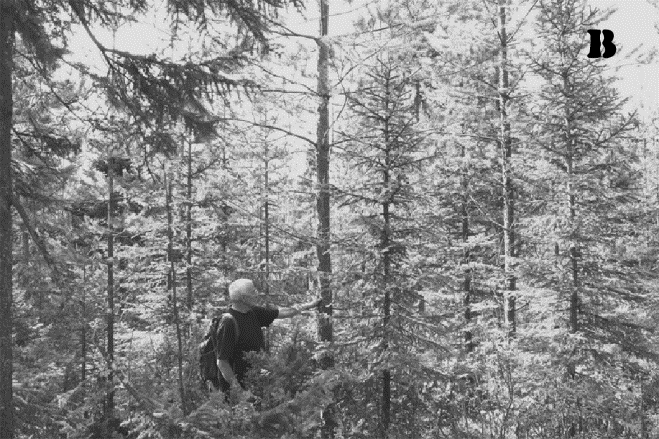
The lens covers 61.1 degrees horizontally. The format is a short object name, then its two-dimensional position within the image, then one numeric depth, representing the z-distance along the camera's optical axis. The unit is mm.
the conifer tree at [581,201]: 10250
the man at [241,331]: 5461
